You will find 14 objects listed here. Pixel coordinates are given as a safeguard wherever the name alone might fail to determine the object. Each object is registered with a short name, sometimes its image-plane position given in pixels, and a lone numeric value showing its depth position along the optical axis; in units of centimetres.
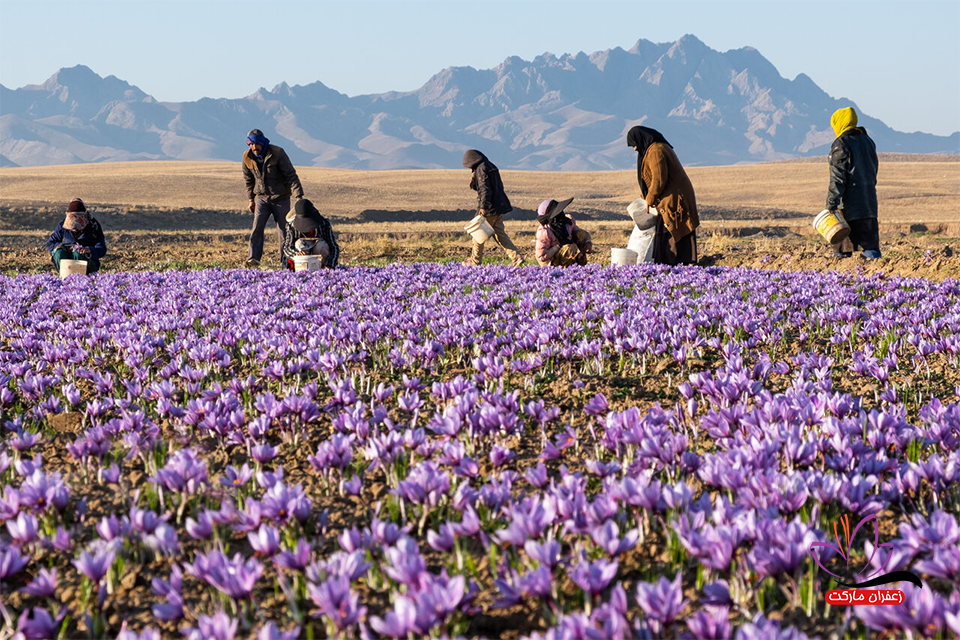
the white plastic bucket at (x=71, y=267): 2872
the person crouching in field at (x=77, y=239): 2884
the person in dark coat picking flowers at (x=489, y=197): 3209
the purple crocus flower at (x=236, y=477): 710
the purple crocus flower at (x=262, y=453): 786
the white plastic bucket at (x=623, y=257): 3013
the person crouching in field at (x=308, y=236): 2958
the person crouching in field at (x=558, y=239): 3014
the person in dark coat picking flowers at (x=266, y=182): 3111
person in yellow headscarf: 2820
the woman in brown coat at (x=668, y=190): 2780
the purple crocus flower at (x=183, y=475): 696
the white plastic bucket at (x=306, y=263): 2889
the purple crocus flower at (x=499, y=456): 734
